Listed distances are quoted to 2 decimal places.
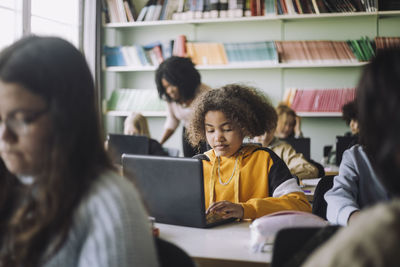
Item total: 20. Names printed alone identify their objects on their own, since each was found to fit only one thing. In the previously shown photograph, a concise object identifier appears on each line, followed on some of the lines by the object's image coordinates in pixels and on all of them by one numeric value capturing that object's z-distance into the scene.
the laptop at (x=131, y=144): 3.47
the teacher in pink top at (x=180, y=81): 3.80
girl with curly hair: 2.08
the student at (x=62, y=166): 0.88
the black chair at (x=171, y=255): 1.01
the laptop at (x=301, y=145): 3.73
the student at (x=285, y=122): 4.28
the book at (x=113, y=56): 5.23
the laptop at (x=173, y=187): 1.64
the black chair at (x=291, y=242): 1.10
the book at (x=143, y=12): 5.14
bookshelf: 4.75
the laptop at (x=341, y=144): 3.90
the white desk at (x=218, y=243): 1.35
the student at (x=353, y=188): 1.73
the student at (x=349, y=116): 3.88
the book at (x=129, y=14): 5.19
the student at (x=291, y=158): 3.05
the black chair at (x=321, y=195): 2.03
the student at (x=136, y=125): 4.01
